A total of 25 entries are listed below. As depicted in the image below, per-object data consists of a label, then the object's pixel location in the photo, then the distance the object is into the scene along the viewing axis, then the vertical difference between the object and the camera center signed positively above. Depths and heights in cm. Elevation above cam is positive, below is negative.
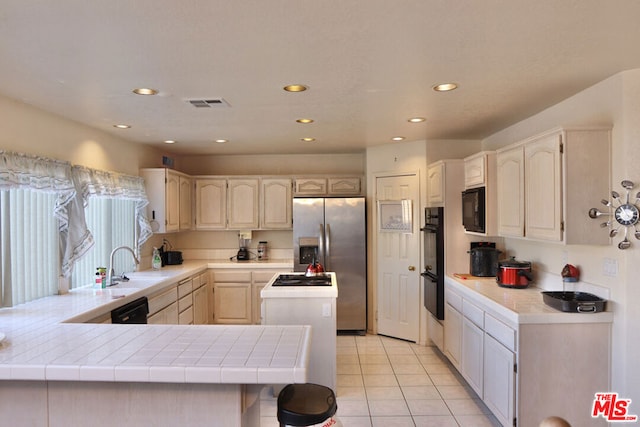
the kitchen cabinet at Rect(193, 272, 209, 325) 468 -104
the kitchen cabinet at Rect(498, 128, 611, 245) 240 +21
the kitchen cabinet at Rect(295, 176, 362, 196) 529 +39
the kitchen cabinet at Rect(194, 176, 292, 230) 530 +16
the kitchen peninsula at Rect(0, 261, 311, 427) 159 -65
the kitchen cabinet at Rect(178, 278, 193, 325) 425 -96
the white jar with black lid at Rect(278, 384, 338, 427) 184 -92
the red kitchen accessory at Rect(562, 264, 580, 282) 268 -41
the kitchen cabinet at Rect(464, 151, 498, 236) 333 +20
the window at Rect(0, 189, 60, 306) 272 -22
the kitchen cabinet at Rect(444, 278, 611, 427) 239 -93
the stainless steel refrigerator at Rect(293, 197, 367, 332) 490 -45
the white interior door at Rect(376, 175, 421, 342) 454 -67
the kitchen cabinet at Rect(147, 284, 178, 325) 362 -89
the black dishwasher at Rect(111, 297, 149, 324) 296 -77
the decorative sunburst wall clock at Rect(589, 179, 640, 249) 224 +0
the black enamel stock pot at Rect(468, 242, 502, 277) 370 -45
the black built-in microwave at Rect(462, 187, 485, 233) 341 +4
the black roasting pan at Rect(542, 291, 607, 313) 237 -54
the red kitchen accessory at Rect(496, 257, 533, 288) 316 -49
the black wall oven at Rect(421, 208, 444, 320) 392 -50
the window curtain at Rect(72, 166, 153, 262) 339 +26
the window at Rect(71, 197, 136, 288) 365 -20
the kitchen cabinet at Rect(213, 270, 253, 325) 506 -104
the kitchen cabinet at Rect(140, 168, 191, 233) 456 +23
